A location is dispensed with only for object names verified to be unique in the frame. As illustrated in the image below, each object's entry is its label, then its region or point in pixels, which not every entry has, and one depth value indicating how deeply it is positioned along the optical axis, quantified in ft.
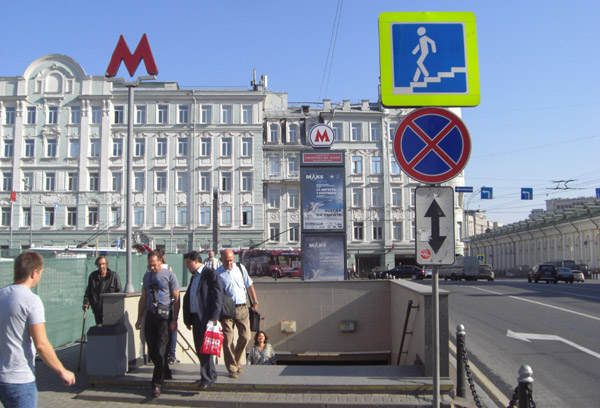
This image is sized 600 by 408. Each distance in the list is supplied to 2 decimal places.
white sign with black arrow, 16.83
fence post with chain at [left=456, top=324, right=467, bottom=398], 23.34
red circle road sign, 17.58
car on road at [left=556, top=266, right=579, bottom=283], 139.44
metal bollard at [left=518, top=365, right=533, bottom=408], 15.74
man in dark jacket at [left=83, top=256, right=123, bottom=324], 30.81
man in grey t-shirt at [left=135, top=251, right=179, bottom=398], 24.13
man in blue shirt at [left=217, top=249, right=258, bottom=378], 26.40
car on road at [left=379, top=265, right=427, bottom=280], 163.94
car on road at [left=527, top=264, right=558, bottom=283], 140.46
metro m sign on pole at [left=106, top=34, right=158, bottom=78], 36.58
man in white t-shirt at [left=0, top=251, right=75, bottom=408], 12.90
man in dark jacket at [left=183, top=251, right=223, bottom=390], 24.35
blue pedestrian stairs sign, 18.75
